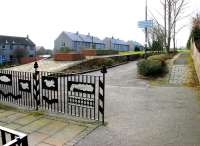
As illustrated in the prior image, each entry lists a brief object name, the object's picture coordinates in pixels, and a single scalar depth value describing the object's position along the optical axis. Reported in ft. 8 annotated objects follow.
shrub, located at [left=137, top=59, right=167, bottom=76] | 33.30
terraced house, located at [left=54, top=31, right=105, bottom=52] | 160.27
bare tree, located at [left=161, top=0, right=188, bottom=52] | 57.63
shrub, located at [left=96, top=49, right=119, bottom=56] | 68.27
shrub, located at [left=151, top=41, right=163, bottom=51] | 84.23
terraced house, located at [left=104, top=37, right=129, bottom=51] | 199.26
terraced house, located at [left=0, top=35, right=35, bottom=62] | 140.37
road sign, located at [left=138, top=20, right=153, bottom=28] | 34.41
